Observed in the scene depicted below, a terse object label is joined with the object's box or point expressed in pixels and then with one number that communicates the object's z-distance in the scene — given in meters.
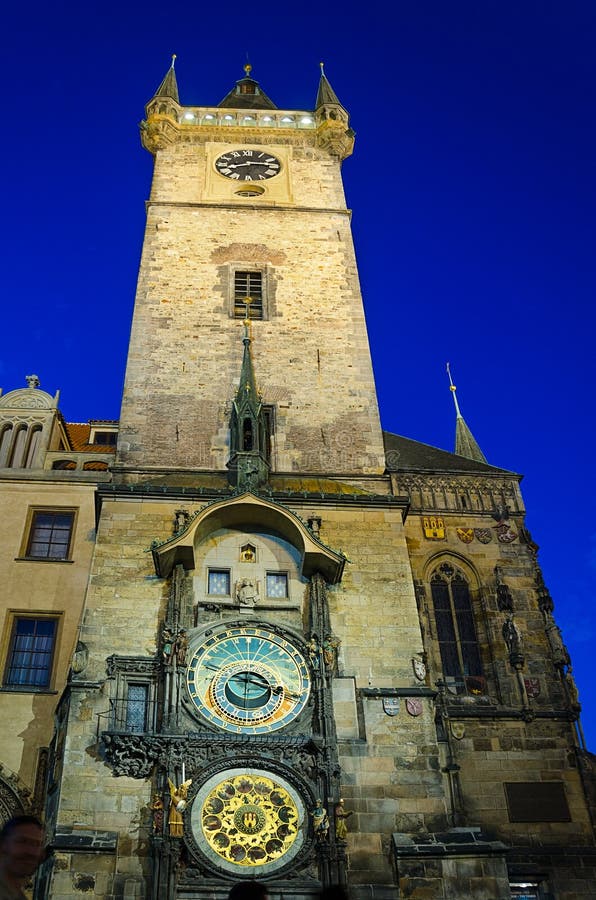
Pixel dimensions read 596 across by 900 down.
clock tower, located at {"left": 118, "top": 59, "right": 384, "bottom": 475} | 19.44
